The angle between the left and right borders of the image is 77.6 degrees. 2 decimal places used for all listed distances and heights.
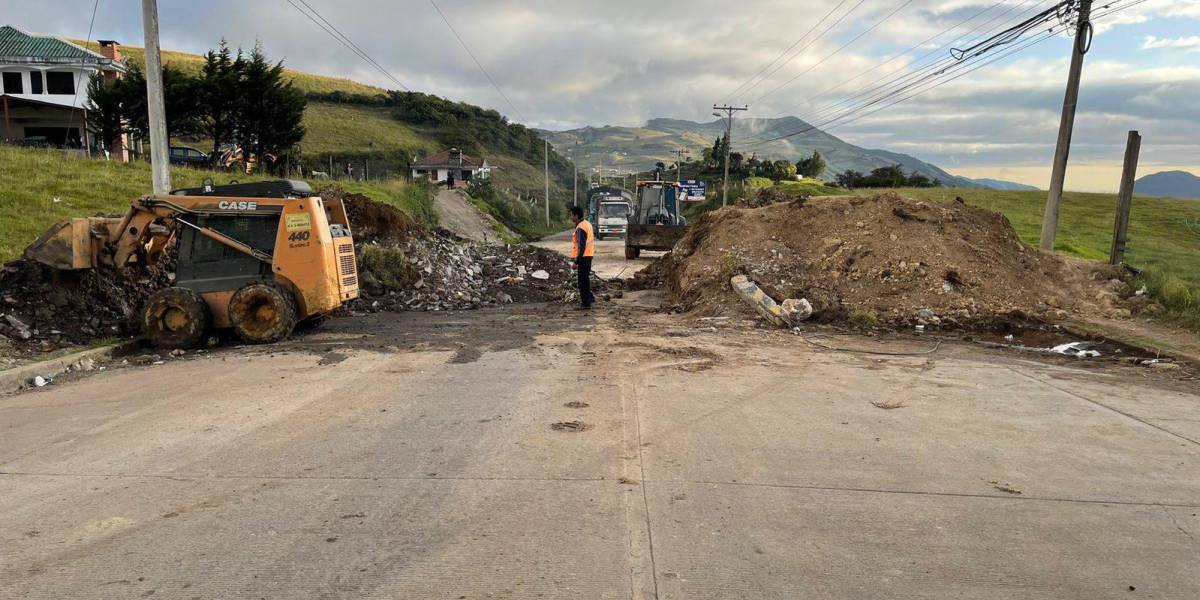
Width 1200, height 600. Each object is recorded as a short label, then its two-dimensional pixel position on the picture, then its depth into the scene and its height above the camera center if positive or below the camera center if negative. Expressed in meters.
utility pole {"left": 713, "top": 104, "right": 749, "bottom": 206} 58.29 +5.79
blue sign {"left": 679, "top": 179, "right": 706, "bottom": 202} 59.94 +0.38
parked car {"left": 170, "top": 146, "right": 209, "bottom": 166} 34.03 +0.92
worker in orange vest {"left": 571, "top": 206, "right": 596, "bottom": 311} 13.77 -1.11
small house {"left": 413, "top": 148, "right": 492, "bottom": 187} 70.31 +1.71
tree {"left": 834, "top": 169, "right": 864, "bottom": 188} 66.44 +1.93
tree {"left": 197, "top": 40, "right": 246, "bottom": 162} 33.34 +3.62
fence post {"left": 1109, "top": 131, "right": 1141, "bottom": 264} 13.61 +0.25
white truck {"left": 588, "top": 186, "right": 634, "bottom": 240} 42.47 -1.31
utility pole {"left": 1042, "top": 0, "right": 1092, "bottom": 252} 17.58 +1.94
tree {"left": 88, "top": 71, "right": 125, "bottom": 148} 33.00 +2.70
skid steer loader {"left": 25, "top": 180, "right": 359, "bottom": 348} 9.95 -1.07
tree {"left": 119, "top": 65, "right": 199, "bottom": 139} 32.94 +3.32
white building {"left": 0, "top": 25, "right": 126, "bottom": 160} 43.69 +6.31
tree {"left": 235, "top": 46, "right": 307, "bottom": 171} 34.44 +3.23
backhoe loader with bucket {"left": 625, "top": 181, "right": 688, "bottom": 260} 29.89 -0.54
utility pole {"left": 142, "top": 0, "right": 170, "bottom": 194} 13.34 +1.34
